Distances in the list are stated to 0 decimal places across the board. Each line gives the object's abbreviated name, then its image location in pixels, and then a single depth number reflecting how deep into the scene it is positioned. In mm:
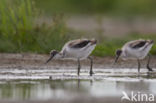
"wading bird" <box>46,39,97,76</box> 14141
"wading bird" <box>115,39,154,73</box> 14852
